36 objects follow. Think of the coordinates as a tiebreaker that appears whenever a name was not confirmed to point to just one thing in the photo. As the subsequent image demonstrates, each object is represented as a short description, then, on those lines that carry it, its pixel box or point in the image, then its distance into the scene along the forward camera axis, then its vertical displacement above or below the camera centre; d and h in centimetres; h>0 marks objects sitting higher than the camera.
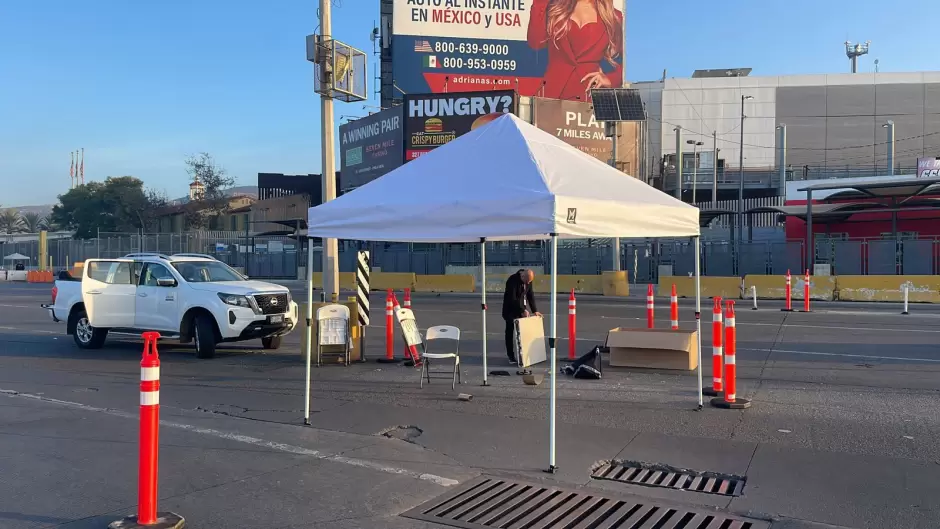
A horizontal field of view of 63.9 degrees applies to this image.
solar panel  3434 +738
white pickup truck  1320 -74
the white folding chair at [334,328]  1202 -105
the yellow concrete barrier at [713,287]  2741 -85
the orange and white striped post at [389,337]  1260 -129
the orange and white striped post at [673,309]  1320 -80
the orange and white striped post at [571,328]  1282 -110
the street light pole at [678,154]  4522 +667
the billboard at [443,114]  4175 +837
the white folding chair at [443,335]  1041 -102
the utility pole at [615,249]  3042 +59
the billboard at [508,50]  4900 +1397
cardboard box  1140 -130
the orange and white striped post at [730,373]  875 -128
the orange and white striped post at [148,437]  493 -115
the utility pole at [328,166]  1376 +183
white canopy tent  688 +63
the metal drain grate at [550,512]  535 -184
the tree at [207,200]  6388 +529
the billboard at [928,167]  3909 +530
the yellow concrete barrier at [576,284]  3102 -85
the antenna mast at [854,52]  7538 +2138
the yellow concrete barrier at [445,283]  3341 -89
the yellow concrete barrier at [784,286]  2614 -79
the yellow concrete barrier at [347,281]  3506 -86
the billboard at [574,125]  4322 +801
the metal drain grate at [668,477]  616 -182
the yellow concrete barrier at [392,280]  3462 -83
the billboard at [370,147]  4409 +712
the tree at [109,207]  7012 +546
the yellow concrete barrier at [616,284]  2972 -81
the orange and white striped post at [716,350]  908 -106
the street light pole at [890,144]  4635 +772
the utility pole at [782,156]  5220 +750
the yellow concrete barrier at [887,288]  2466 -78
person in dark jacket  1216 -55
